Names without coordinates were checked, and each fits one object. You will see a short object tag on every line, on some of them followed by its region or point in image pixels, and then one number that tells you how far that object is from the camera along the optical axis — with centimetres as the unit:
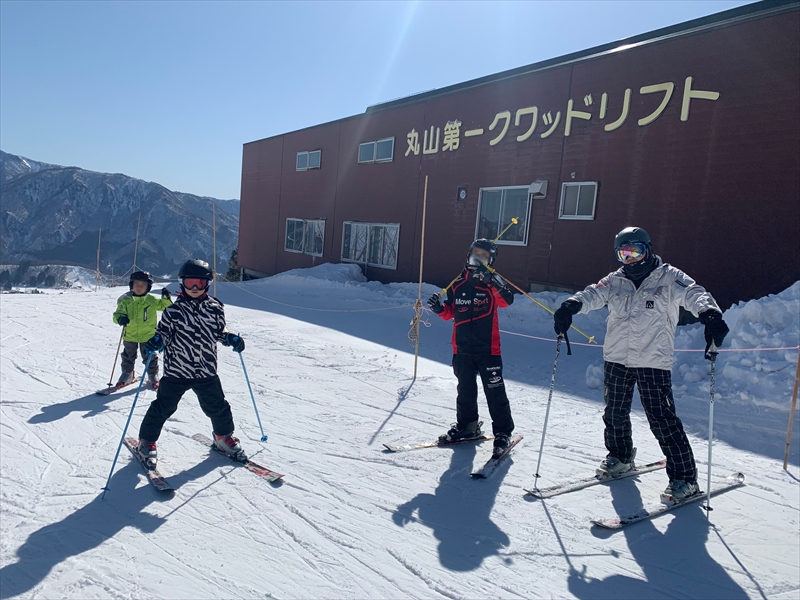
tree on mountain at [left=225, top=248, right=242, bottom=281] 2661
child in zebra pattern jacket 380
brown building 841
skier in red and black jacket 433
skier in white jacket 348
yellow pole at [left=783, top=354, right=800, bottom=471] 419
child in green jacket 574
